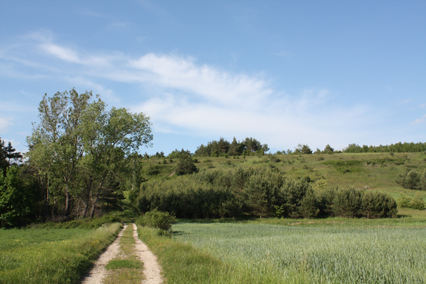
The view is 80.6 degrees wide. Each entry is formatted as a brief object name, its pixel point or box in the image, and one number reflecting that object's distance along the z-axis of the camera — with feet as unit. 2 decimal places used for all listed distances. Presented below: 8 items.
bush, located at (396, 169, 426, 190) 185.88
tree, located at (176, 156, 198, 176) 245.65
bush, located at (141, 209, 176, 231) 63.98
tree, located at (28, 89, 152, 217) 95.71
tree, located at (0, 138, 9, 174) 119.51
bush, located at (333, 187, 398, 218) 135.33
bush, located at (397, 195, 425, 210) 150.10
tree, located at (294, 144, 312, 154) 359.44
